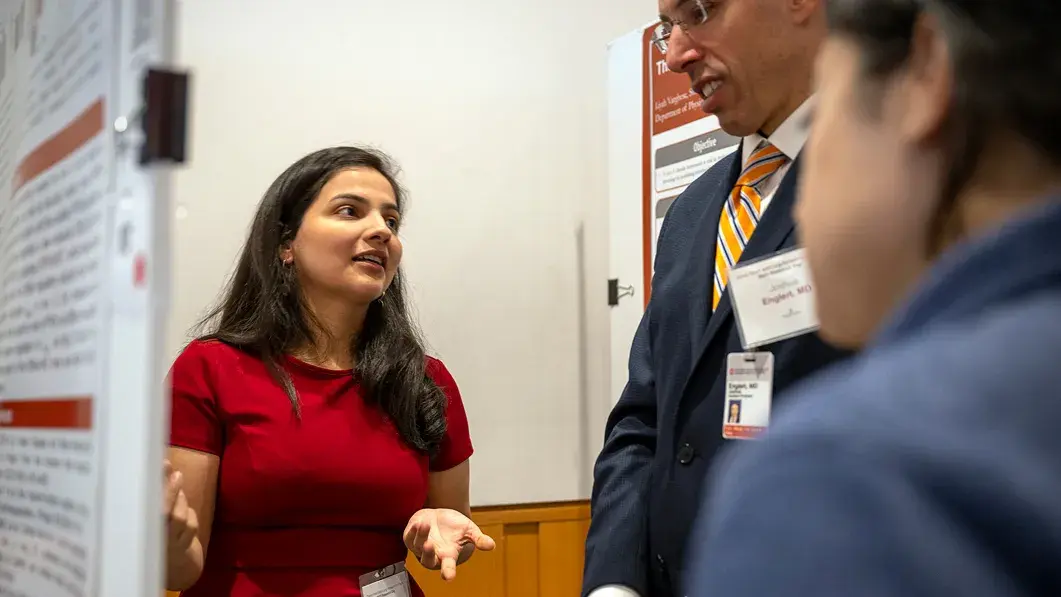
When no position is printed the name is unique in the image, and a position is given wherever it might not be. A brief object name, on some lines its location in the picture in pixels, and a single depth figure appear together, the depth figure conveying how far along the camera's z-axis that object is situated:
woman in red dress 1.70
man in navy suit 1.17
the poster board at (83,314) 0.62
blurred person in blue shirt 0.36
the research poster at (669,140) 2.44
